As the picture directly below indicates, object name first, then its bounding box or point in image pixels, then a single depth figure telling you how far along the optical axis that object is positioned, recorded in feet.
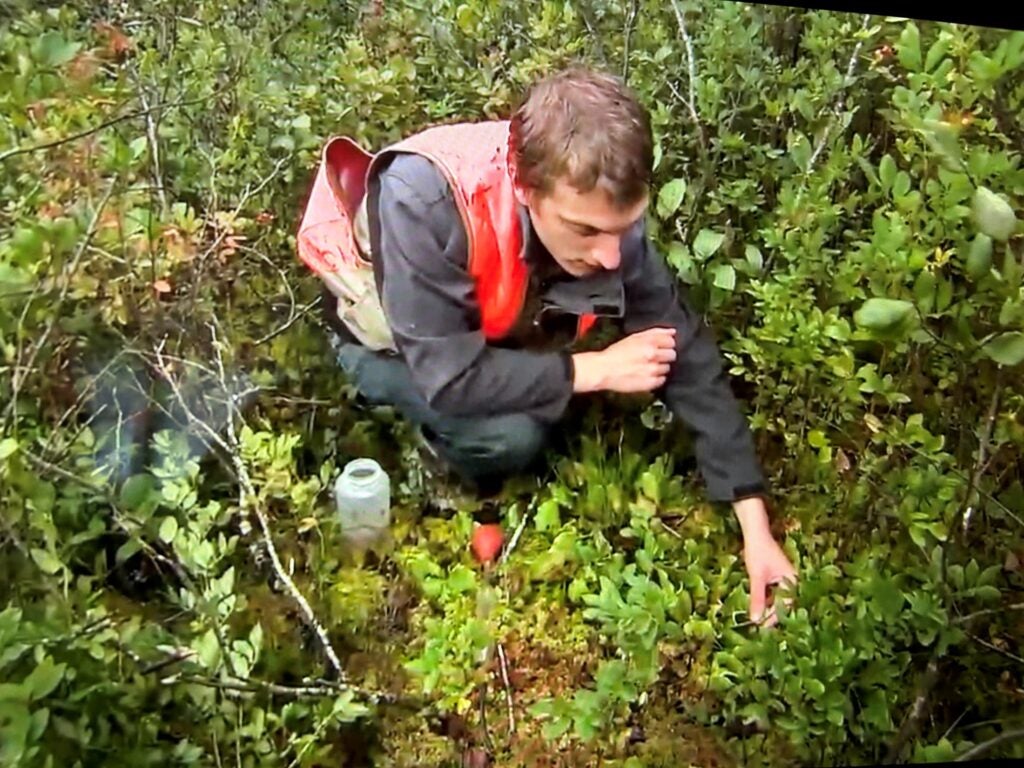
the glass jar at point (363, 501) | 3.69
